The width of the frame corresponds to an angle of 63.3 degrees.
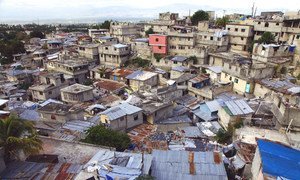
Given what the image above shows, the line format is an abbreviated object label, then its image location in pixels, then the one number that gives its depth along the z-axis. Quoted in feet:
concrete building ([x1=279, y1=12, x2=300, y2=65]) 134.62
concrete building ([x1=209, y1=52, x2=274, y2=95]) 99.76
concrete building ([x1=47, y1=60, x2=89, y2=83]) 141.38
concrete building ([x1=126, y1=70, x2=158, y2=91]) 122.72
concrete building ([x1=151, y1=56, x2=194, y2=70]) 134.51
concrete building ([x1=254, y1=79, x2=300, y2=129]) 64.90
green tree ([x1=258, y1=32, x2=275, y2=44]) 135.95
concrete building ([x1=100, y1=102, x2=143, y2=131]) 73.31
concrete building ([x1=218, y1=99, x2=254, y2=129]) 73.95
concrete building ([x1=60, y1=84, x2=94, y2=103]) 104.58
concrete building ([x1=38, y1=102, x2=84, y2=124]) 79.61
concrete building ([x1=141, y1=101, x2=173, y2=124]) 81.76
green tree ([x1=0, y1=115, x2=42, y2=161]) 45.83
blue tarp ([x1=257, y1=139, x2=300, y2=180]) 38.68
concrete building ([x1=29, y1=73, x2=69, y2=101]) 115.75
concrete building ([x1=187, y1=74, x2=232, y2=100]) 103.55
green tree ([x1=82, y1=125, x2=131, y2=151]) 59.88
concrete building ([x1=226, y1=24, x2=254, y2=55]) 145.79
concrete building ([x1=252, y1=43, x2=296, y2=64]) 113.39
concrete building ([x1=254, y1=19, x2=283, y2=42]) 142.20
